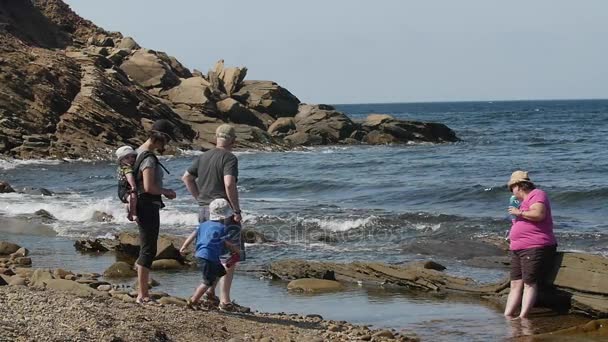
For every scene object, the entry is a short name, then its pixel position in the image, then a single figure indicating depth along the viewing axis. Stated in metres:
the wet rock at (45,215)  19.57
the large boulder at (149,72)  48.97
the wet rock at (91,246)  14.62
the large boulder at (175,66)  53.62
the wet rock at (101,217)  19.48
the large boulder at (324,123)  51.94
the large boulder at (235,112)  47.41
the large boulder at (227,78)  52.22
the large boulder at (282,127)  50.50
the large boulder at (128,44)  55.11
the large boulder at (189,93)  46.97
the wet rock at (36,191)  24.55
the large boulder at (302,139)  49.28
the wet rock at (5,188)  24.44
